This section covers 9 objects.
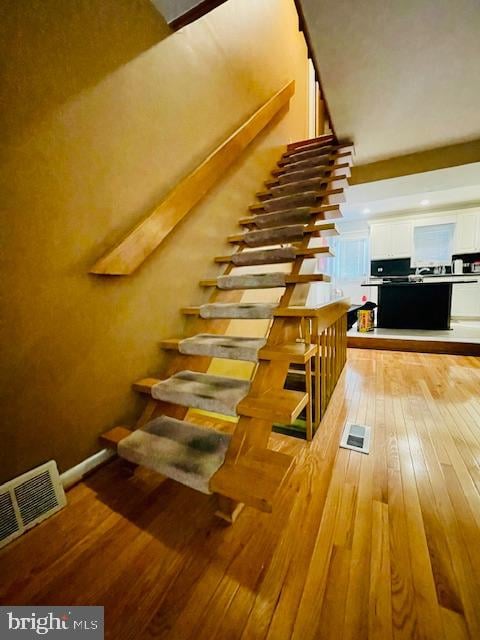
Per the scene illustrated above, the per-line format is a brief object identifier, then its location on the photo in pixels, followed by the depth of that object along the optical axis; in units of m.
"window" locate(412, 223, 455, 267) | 6.14
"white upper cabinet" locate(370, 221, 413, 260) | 6.37
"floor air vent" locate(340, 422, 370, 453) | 1.52
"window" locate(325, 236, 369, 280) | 7.14
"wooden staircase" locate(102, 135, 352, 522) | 1.00
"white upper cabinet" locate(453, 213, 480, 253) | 5.82
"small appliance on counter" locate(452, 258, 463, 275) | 5.89
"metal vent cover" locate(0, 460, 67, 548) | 0.97
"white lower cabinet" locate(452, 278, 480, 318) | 5.75
